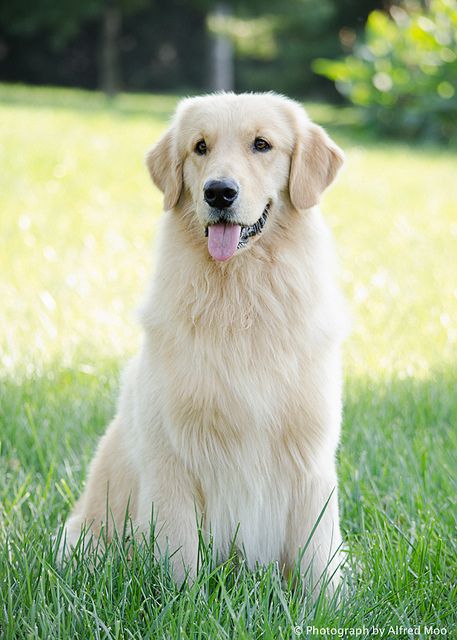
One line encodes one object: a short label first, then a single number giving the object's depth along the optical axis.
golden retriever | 2.80
